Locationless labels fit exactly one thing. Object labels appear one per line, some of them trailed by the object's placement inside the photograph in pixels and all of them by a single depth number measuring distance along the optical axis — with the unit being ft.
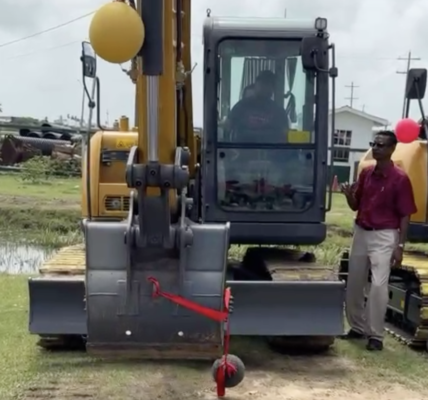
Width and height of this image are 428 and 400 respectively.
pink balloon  24.79
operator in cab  22.95
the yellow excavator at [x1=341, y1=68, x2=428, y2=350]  23.67
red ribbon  15.92
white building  179.22
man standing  23.50
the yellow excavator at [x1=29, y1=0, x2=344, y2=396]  15.98
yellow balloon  14.53
